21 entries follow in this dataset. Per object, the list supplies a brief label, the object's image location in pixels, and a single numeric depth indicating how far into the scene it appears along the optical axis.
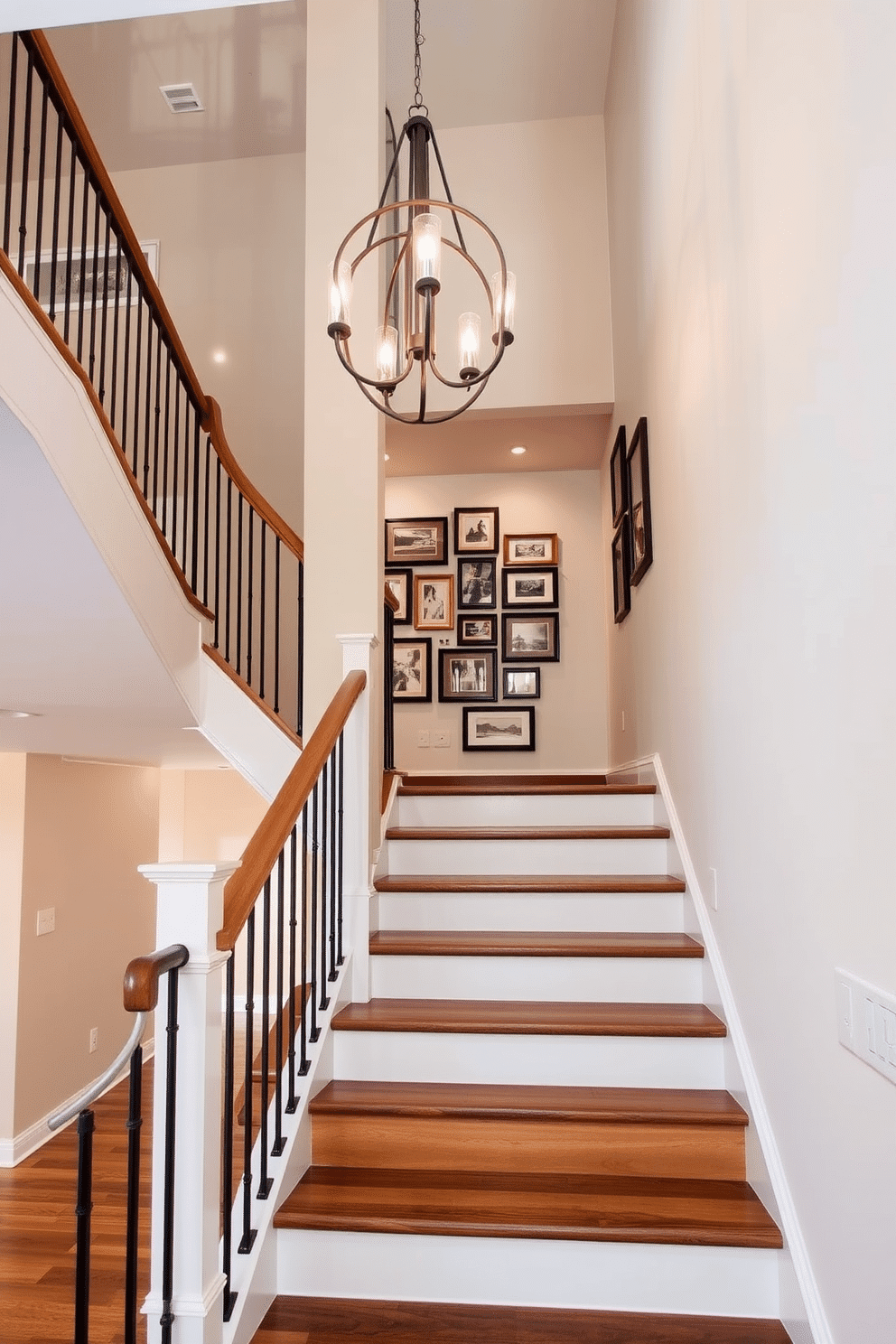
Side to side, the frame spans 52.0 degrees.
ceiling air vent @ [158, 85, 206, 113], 5.16
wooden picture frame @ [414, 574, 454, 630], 6.35
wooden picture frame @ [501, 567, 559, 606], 6.28
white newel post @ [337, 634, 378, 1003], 2.91
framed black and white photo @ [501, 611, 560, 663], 6.22
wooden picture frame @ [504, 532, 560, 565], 6.32
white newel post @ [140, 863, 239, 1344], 1.70
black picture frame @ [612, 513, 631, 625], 4.48
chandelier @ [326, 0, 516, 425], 2.37
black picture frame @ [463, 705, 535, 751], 6.15
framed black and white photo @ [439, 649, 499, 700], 6.23
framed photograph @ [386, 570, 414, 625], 6.38
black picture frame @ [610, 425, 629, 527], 4.53
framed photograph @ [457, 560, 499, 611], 6.35
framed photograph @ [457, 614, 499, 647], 6.30
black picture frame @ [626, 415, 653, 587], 3.74
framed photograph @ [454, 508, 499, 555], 6.38
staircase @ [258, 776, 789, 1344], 1.98
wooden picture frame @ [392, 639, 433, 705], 6.27
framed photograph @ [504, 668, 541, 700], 6.21
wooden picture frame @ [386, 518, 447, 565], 6.40
